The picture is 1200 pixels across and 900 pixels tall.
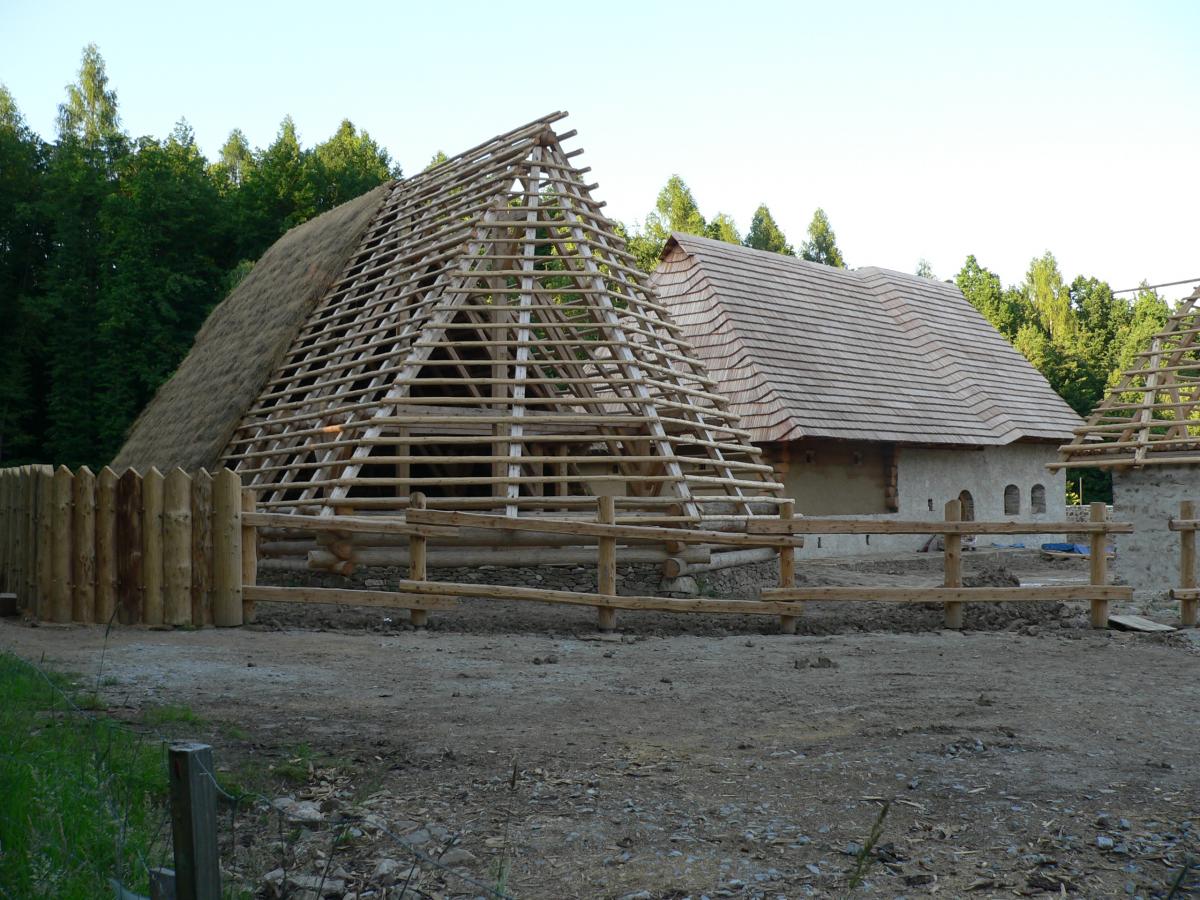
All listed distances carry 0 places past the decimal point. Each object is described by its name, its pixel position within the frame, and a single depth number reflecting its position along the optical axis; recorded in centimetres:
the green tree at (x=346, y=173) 3275
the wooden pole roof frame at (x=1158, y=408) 1608
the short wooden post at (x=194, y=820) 253
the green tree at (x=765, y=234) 5519
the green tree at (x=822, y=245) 5772
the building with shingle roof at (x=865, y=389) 2205
